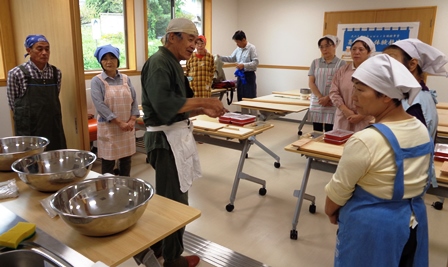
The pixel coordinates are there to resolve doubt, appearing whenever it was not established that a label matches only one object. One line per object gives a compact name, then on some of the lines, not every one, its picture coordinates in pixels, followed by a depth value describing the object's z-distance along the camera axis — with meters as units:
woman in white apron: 3.30
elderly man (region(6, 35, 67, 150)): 2.73
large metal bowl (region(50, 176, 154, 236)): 1.01
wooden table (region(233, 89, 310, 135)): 3.58
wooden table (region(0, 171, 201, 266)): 1.00
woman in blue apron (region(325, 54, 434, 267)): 1.13
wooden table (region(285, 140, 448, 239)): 1.93
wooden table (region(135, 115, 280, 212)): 2.76
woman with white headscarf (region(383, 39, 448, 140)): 1.60
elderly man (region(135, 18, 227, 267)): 1.62
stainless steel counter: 0.90
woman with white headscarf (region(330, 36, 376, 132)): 2.66
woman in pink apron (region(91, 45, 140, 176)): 2.89
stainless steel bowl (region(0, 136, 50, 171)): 1.71
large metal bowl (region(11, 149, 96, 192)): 1.30
